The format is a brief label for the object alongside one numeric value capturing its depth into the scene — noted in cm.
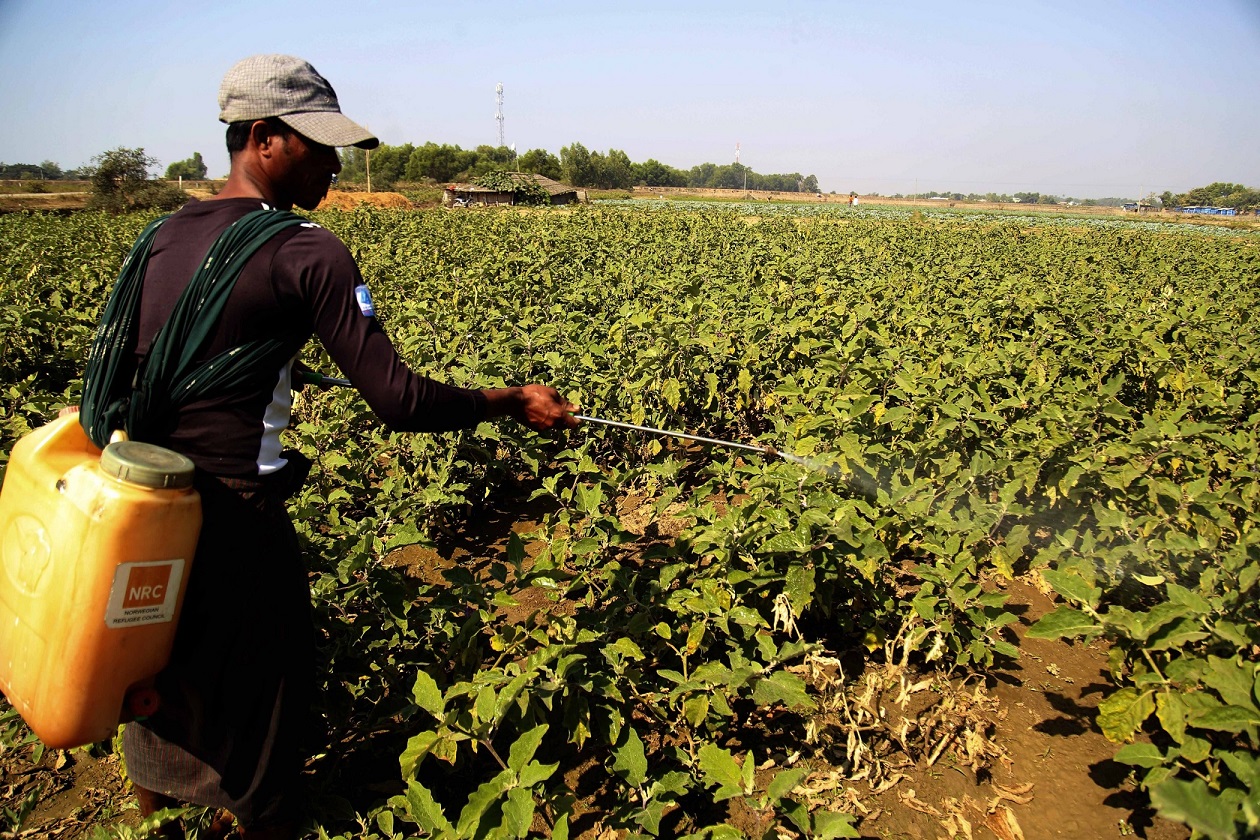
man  151
